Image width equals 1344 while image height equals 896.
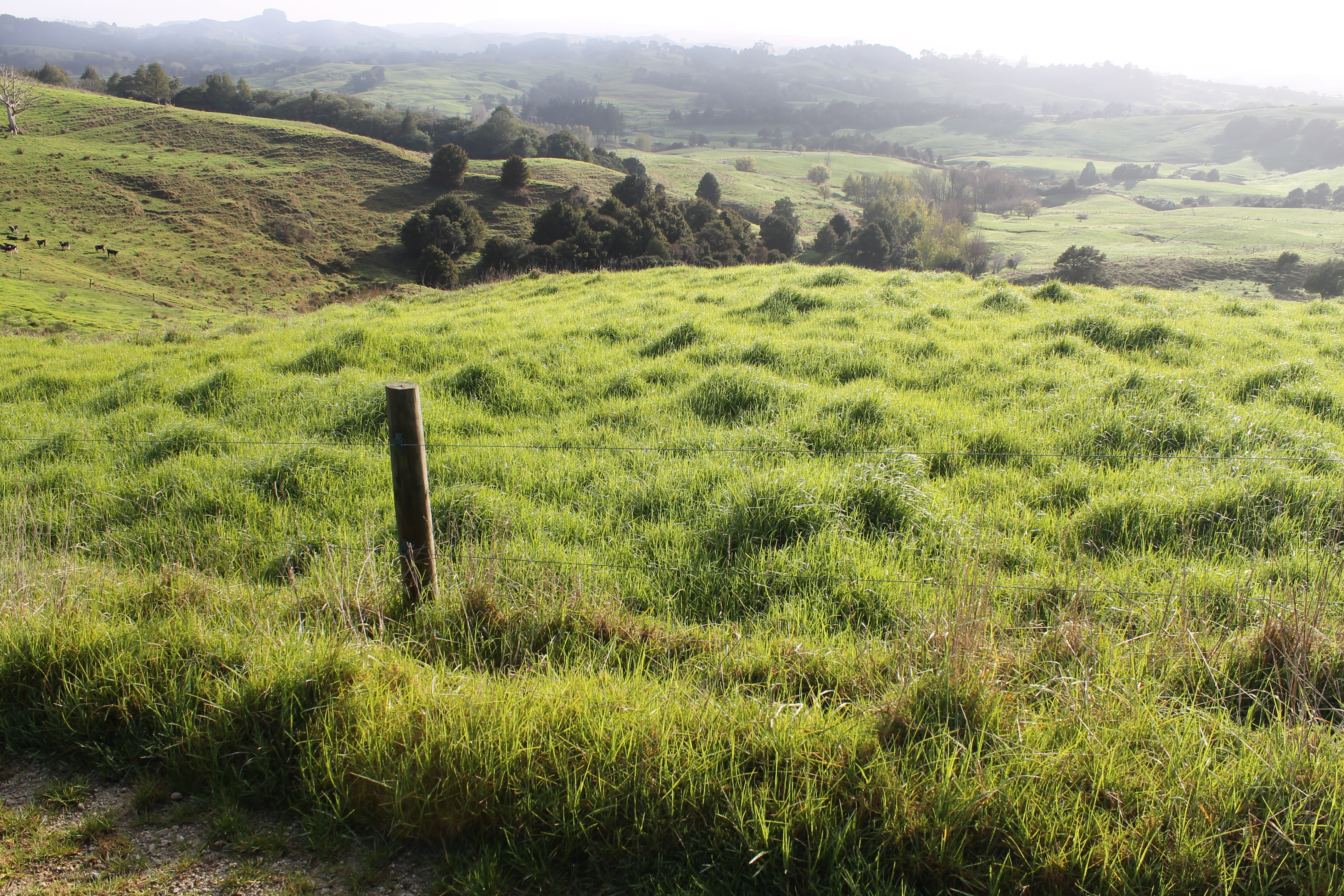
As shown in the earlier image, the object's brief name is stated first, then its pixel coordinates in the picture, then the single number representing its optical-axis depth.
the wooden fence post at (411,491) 3.68
